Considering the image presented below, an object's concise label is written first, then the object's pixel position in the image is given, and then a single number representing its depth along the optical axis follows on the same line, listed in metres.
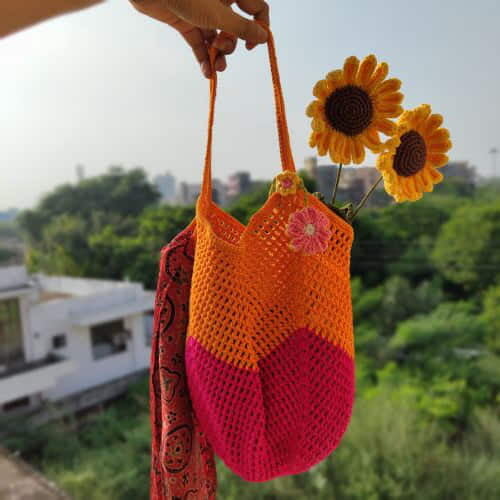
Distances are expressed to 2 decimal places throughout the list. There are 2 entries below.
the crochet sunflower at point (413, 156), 0.30
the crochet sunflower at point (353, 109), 0.29
